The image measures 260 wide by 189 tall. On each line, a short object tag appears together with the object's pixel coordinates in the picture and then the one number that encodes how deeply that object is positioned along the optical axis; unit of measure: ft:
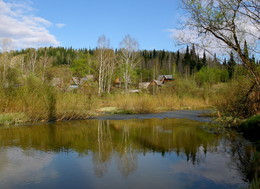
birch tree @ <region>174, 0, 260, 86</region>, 17.03
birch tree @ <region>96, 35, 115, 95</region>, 126.31
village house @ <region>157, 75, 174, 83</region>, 219.55
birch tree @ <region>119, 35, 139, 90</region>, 131.85
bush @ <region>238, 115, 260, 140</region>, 36.33
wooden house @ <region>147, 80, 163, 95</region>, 108.84
